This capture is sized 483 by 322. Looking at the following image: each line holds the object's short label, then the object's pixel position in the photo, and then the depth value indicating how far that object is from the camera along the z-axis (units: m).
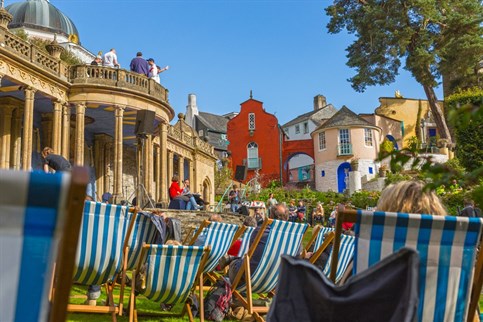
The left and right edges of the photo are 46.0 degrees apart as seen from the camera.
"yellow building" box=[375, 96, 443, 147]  59.12
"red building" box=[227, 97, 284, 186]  55.84
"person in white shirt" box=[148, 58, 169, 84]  26.58
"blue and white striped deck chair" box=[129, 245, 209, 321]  4.88
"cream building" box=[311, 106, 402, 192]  50.44
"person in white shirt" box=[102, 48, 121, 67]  25.12
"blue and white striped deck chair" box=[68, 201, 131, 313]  4.75
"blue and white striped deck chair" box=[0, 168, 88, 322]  1.47
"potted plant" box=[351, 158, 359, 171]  40.73
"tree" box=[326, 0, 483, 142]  37.53
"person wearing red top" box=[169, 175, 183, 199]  20.25
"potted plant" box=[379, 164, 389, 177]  40.38
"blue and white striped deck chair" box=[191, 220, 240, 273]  6.79
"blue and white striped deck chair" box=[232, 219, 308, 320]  5.89
